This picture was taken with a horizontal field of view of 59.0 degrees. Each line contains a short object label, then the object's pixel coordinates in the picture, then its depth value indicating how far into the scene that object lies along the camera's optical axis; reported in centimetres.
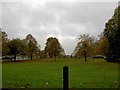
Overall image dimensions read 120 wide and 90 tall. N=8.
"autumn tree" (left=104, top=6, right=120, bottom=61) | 1733
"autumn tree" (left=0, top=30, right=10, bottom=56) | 3400
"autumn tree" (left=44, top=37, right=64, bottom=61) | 4058
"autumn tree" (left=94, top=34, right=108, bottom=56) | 2891
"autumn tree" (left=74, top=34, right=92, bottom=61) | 3731
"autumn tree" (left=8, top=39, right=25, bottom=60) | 3874
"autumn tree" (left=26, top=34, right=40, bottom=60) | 4365
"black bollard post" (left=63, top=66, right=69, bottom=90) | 278
